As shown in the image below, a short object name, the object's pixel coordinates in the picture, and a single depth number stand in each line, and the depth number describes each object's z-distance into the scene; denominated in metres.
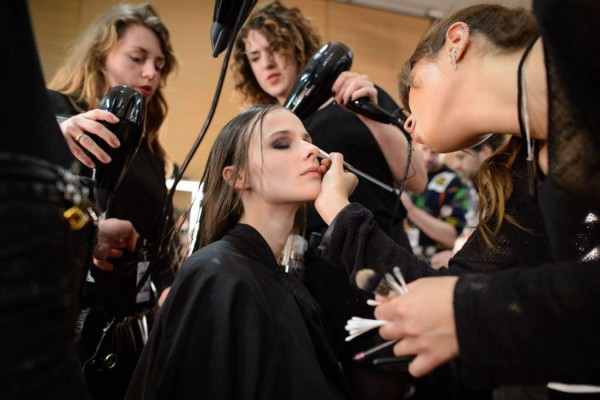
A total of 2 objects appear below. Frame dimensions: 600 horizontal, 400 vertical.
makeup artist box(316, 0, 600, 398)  0.53
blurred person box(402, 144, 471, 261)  2.47
